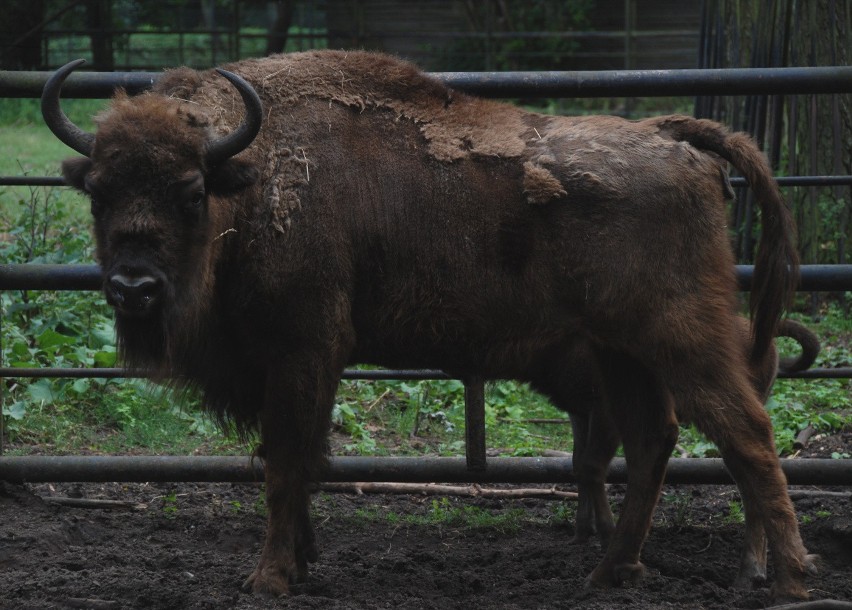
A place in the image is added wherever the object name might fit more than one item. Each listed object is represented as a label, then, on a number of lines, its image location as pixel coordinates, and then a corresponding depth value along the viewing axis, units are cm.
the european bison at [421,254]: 826
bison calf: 1009
